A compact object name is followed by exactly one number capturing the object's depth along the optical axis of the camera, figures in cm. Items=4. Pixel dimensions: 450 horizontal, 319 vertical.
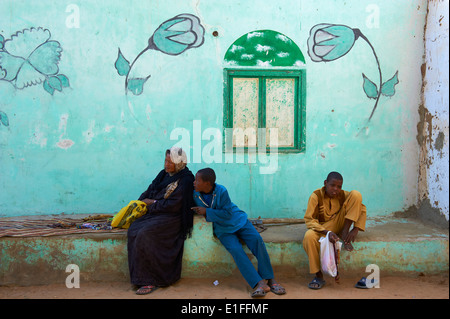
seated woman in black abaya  421
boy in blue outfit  419
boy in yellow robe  427
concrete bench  446
